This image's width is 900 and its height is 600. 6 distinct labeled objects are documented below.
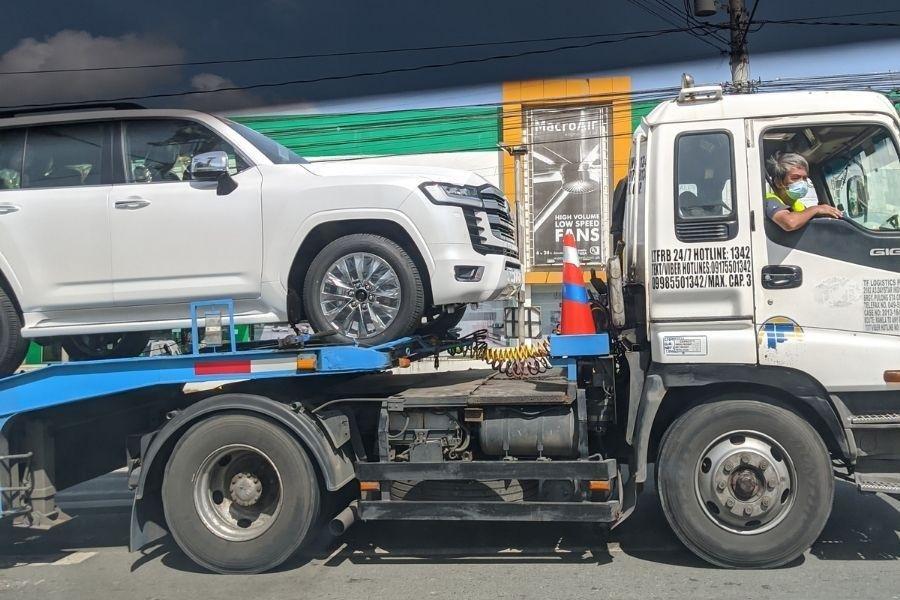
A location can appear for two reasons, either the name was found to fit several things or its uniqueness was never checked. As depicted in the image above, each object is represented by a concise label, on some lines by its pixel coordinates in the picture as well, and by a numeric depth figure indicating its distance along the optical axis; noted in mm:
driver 4871
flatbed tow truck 4832
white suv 5570
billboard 22141
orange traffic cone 5375
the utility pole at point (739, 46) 14539
